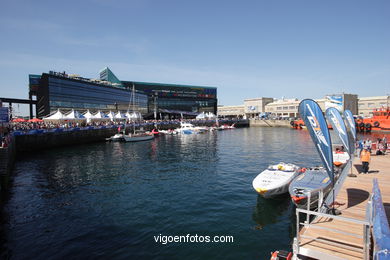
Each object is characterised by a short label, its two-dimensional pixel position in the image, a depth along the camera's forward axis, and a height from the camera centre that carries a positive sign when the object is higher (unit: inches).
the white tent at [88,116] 2886.3 +81.2
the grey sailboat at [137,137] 2655.0 -160.3
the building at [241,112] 7683.6 +288.6
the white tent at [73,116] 2532.0 +80.3
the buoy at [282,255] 374.5 -204.8
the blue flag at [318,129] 430.6 -15.3
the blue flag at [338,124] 815.7 -13.6
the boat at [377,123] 3297.2 -47.5
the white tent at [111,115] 3306.6 +110.0
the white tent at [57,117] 2478.5 +70.1
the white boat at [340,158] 1083.9 -173.2
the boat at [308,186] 666.8 -188.9
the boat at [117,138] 2712.6 -163.7
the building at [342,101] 5182.1 +404.1
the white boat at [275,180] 780.6 -194.6
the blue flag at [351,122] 1198.2 -10.7
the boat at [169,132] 3730.3 -146.3
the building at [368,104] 5132.9 +335.4
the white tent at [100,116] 3036.9 +90.8
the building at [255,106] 7066.9 +447.6
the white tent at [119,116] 3421.3 +97.4
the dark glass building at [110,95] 3656.5 +574.9
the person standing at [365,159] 790.5 -125.9
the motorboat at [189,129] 3784.9 -116.9
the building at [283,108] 6412.4 +349.8
